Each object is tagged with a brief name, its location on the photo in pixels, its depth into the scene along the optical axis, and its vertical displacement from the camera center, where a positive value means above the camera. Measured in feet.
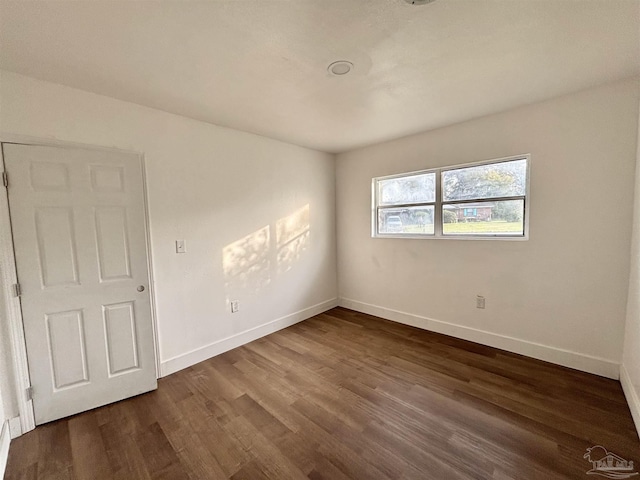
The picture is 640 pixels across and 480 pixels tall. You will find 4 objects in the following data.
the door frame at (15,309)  5.72 -1.91
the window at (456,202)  8.83 +0.53
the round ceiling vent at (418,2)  4.15 +3.54
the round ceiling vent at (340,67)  5.76 +3.53
